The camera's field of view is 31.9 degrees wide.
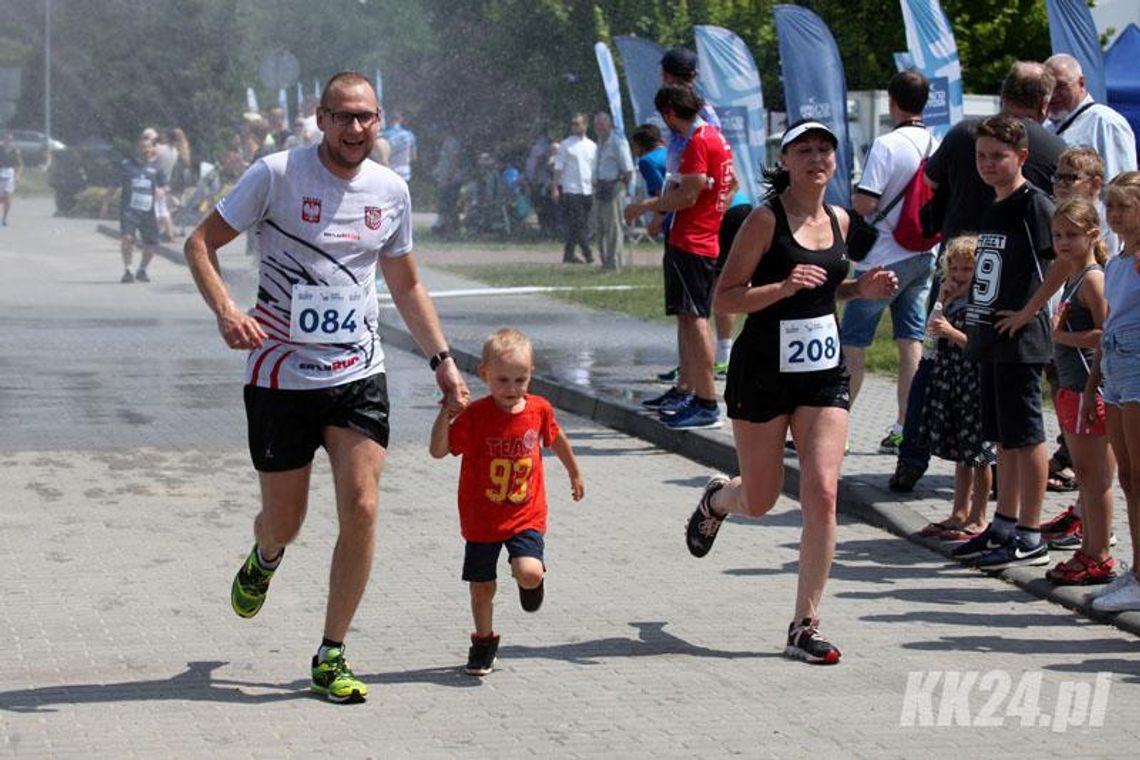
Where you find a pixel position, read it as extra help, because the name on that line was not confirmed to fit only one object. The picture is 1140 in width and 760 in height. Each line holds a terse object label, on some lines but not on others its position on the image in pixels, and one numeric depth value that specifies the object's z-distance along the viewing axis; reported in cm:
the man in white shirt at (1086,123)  962
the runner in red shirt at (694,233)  1155
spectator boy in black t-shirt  795
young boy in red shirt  643
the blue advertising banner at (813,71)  1803
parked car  6369
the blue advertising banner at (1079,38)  1381
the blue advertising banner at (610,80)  2744
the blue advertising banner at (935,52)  1658
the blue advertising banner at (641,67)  2319
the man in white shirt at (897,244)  1026
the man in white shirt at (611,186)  2586
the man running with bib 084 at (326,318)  612
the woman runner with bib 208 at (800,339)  673
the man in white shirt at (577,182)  2773
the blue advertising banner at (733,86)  2005
